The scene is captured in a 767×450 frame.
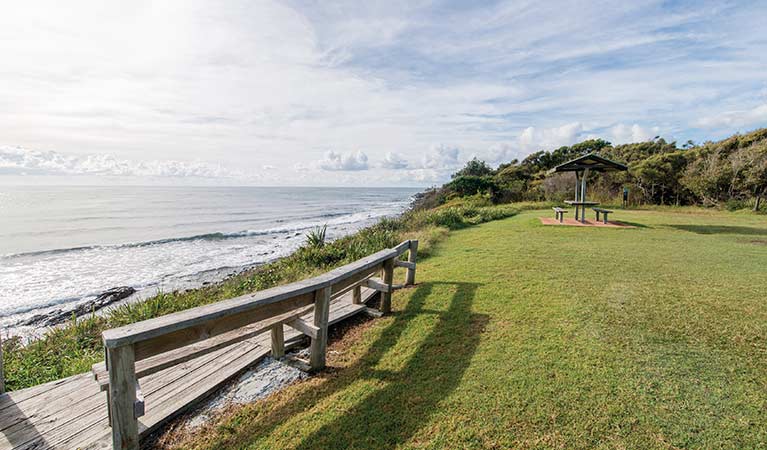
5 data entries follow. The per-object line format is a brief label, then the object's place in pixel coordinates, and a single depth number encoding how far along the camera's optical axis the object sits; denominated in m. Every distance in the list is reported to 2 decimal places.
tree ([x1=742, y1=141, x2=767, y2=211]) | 16.47
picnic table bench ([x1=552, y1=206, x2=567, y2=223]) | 13.25
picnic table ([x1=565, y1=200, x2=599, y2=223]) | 12.90
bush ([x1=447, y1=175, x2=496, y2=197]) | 27.12
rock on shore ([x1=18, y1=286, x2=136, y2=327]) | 7.98
